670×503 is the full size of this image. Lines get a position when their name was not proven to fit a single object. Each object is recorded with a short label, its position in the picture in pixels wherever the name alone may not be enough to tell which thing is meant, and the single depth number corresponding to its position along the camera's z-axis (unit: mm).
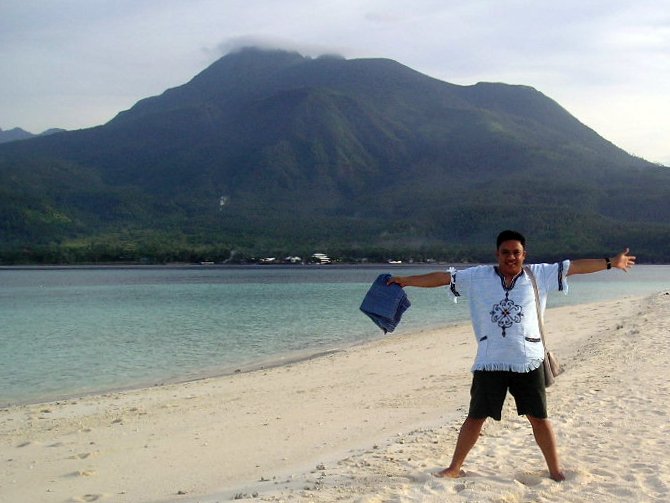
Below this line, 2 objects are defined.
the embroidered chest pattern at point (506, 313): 5578
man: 5578
